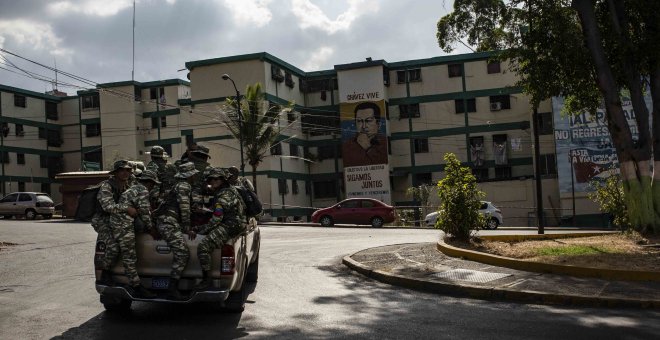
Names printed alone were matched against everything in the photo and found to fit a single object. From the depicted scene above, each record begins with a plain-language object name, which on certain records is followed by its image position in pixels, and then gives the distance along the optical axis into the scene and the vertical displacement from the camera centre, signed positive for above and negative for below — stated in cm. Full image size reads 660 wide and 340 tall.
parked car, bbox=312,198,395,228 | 2980 -109
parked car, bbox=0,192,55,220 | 3603 +24
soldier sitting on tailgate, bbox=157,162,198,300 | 672 -21
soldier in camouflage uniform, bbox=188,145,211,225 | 744 +18
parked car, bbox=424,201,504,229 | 2967 -160
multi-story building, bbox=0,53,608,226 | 4194 +483
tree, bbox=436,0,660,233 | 1252 +280
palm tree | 3625 +438
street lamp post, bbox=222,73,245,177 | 3428 +441
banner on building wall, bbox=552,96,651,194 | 3747 +183
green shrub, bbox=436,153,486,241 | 1312 -33
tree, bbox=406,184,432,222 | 3826 -32
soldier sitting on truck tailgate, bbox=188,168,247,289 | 675 -27
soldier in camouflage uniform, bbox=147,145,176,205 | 780 +42
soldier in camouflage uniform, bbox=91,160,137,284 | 681 -7
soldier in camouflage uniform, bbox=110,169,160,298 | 672 -27
